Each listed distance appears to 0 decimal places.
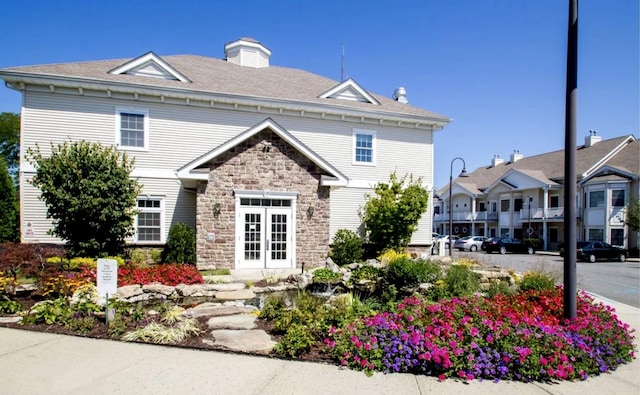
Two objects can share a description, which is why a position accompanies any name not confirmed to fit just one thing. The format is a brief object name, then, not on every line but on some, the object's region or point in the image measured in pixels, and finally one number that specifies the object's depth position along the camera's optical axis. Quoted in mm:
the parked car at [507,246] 32219
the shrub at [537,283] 9000
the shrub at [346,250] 15375
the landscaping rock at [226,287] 10098
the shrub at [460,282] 8891
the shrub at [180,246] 13430
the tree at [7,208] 17141
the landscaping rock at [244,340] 5414
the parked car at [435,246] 22869
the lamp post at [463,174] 21547
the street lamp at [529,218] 35750
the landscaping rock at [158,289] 9362
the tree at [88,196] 11539
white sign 6350
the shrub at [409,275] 9992
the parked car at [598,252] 25750
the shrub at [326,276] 10977
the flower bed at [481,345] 4664
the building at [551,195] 31031
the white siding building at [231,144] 13766
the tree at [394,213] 16453
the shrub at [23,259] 9495
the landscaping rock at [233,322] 6453
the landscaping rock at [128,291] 8679
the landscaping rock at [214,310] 7231
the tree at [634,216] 27695
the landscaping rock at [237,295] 9506
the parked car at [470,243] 36719
